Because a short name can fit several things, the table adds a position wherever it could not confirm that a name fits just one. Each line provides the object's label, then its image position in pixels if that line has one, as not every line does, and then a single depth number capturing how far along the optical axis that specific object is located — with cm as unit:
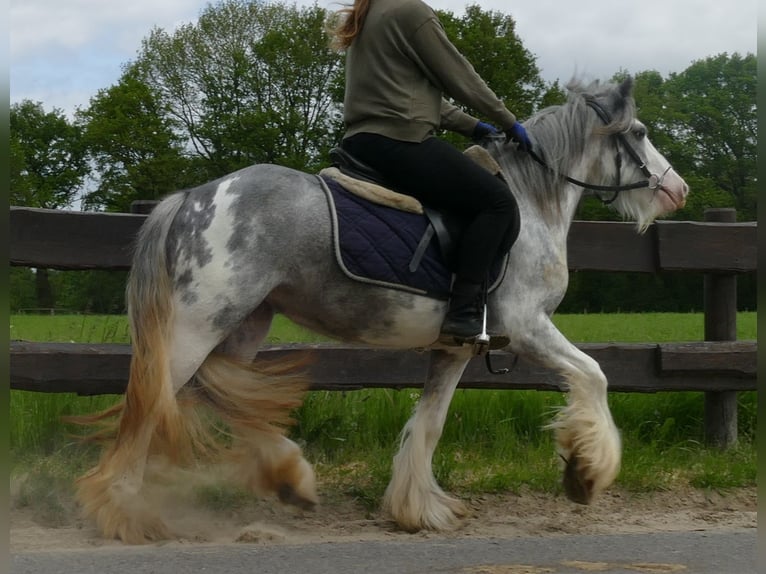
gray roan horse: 467
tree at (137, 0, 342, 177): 4438
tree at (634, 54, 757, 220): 4166
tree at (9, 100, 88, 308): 4811
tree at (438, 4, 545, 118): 4028
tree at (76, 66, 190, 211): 4550
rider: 492
